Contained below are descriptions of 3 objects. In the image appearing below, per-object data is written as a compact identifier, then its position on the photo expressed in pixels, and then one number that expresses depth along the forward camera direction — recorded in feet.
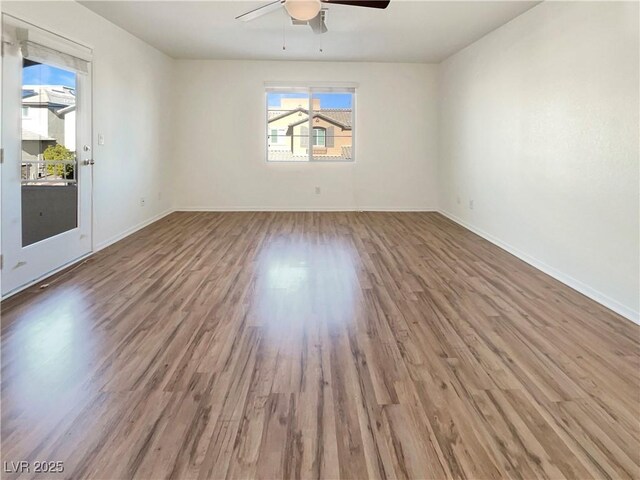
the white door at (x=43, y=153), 10.95
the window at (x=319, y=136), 25.89
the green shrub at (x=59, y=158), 12.77
